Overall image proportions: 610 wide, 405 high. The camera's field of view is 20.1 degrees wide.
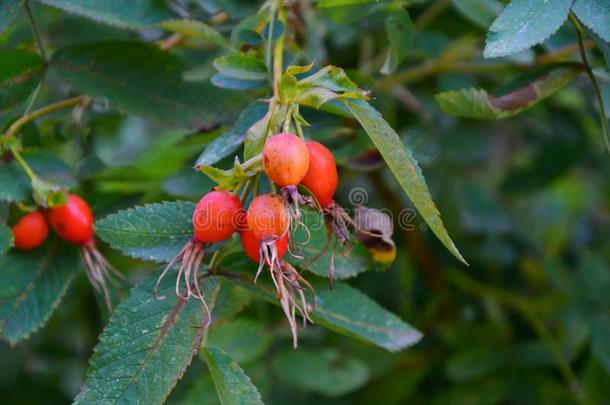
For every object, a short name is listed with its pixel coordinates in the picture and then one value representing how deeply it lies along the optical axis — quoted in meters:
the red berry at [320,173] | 0.45
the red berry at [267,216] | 0.45
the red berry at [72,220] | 0.52
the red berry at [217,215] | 0.45
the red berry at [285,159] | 0.44
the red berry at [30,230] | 0.52
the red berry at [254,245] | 0.46
